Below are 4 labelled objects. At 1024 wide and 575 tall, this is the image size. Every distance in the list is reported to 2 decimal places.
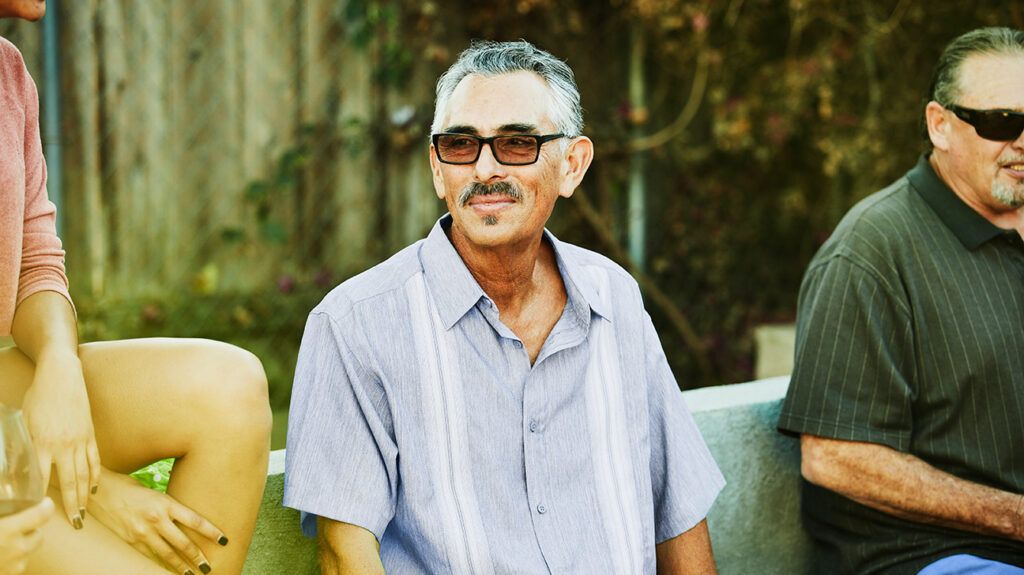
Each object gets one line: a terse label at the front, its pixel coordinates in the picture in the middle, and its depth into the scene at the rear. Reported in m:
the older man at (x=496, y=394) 2.12
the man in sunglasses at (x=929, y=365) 2.59
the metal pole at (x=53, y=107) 4.47
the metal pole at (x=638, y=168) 5.79
